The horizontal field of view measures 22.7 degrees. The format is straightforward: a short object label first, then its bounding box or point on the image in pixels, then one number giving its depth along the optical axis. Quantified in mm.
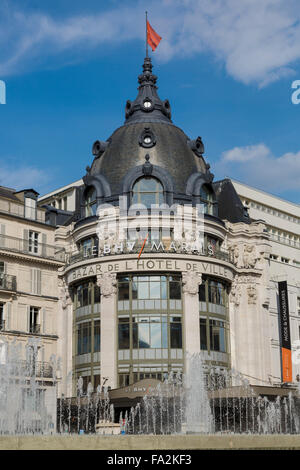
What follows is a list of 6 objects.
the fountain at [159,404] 45375
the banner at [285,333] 68500
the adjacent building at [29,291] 47625
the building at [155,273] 58312
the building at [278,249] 69812
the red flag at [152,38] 69875
